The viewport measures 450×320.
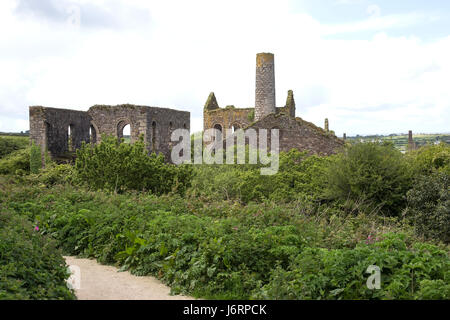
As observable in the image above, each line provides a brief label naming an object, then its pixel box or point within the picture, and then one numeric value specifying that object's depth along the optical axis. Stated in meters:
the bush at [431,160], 18.89
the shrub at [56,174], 19.02
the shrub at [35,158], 27.92
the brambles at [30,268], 5.92
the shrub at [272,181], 17.94
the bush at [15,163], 31.02
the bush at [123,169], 15.66
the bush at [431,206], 15.34
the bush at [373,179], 17.34
